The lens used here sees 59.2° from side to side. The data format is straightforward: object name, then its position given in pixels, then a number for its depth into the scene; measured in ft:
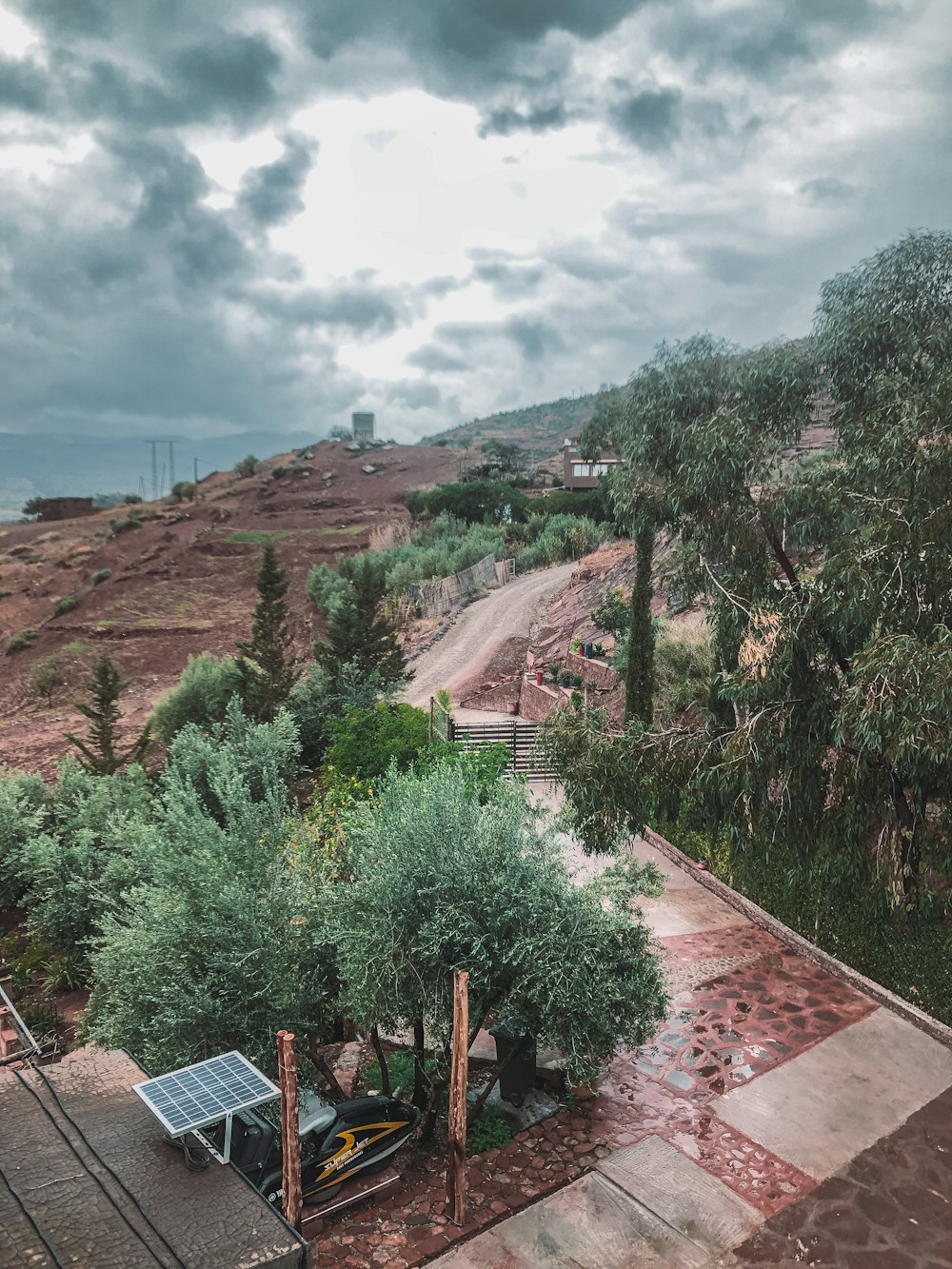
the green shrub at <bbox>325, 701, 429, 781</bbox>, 56.59
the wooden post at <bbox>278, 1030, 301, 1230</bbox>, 18.48
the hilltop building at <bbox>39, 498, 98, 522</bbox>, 247.29
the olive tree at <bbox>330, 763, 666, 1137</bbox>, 22.00
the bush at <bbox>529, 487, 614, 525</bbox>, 154.49
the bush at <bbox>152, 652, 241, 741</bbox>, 75.36
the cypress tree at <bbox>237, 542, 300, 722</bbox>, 73.36
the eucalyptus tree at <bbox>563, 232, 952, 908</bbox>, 26.76
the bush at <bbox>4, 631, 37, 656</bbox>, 130.11
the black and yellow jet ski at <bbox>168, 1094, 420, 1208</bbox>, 20.80
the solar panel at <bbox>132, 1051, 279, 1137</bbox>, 14.95
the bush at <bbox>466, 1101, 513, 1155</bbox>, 24.97
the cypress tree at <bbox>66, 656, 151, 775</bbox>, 62.95
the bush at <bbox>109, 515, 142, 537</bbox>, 198.32
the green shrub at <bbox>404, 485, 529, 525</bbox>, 177.68
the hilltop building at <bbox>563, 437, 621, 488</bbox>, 197.47
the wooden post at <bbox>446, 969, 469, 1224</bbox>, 19.93
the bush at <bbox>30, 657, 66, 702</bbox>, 111.86
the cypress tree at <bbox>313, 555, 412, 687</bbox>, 75.92
